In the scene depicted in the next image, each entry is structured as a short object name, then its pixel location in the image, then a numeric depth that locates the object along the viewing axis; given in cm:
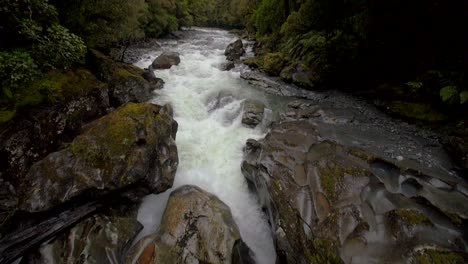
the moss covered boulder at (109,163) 467
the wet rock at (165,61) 1360
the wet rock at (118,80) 861
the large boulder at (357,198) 402
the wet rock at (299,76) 1195
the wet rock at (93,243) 427
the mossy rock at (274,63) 1370
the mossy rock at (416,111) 833
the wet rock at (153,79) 1102
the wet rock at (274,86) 1151
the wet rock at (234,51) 1692
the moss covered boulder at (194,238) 438
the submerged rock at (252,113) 880
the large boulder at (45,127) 468
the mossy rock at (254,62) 1503
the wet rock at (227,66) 1455
